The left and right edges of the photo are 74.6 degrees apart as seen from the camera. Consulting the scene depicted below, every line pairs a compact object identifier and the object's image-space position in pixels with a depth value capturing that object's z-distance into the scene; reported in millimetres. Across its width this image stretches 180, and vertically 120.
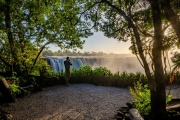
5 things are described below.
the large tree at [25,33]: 8469
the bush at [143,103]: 4392
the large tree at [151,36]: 3281
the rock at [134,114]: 3651
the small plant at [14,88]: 7133
